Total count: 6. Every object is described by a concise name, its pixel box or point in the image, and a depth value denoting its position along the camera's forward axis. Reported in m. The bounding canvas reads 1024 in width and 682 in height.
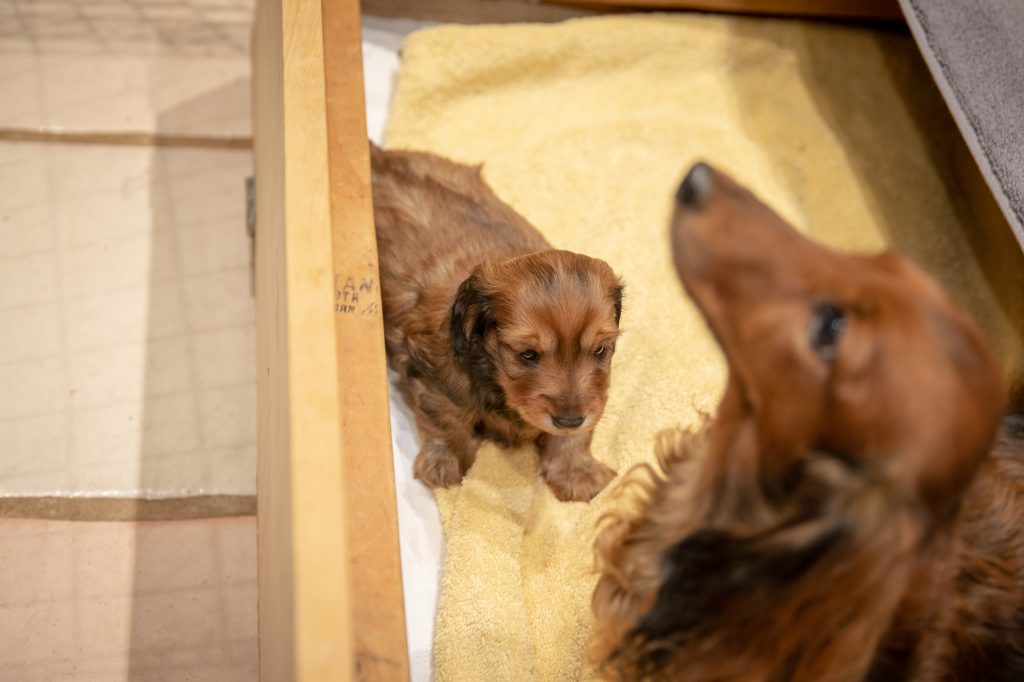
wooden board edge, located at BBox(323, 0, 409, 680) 0.47
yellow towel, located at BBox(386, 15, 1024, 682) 0.66
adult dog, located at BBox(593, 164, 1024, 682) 0.41
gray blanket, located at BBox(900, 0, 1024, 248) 0.63
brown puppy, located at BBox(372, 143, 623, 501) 0.57
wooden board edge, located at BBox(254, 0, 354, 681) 0.42
